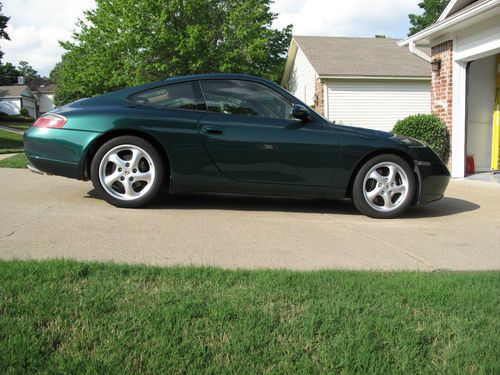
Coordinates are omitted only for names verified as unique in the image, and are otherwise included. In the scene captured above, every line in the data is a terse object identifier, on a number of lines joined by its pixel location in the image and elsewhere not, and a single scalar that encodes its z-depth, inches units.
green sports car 194.4
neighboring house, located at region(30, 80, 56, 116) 3412.2
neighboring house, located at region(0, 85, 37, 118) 2785.4
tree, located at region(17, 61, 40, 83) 5242.1
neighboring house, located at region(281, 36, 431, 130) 789.2
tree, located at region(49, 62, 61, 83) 4434.1
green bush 397.7
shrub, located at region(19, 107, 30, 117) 2556.6
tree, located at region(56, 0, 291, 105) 1040.2
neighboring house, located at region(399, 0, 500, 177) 356.2
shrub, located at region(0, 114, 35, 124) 2100.1
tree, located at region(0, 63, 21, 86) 3159.5
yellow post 414.6
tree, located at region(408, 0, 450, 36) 1895.9
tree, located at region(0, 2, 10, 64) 2071.9
